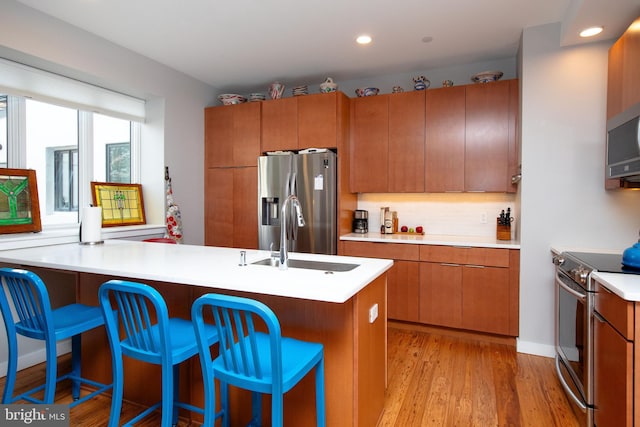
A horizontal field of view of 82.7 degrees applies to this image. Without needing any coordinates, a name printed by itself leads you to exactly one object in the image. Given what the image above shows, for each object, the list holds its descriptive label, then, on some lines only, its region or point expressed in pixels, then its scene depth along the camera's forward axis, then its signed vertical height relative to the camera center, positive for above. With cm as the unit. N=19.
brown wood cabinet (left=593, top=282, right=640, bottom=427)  147 -66
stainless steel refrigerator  370 +12
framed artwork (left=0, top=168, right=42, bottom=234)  267 +4
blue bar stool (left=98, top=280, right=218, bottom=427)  149 -61
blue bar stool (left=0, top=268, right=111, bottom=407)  176 -61
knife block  336 -21
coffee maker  402 -14
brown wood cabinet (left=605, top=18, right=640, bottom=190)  210 +85
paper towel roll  273 -14
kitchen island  163 -51
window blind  272 +99
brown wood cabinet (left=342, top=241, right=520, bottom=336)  308 -69
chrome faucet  191 -16
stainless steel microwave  194 +38
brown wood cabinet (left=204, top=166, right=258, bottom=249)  415 +1
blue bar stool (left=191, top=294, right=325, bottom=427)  127 -61
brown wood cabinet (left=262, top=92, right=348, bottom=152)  373 +92
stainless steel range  188 -66
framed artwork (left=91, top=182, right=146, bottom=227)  341 +5
